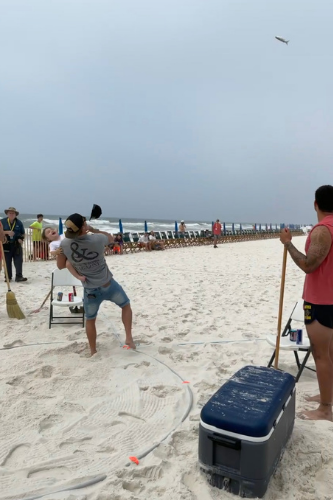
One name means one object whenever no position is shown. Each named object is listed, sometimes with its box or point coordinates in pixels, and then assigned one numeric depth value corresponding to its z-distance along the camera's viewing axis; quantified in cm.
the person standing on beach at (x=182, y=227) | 2175
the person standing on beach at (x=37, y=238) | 1244
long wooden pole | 292
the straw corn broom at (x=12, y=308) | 522
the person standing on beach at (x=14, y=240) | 814
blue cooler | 183
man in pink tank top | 250
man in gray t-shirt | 363
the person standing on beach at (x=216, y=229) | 2069
